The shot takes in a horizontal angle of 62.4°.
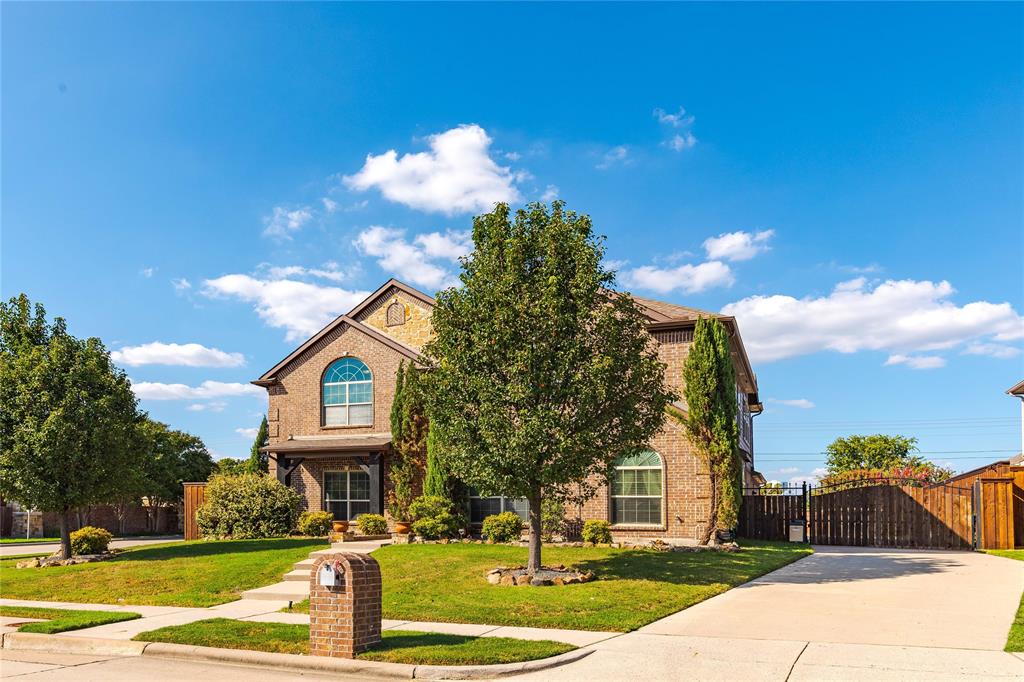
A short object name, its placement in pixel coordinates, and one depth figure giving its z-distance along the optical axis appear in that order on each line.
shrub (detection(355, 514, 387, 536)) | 25.47
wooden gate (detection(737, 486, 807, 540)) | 27.84
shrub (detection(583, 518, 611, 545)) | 23.22
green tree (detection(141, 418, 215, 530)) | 49.16
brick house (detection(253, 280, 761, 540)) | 24.94
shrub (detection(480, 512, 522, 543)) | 24.02
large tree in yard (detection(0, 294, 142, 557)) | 22.09
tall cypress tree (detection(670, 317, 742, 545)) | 23.48
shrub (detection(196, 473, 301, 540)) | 27.27
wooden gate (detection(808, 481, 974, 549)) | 26.39
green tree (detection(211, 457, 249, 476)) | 49.89
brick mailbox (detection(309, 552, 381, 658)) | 10.59
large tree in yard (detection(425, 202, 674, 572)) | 16.56
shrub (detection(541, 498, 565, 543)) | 19.00
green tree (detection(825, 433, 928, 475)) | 71.75
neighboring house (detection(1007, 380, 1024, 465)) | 34.94
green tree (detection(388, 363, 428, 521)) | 27.11
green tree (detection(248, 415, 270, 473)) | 37.59
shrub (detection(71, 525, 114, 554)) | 23.64
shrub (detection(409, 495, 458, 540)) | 24.59
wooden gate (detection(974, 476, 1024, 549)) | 25.50
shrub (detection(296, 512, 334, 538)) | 26.78
